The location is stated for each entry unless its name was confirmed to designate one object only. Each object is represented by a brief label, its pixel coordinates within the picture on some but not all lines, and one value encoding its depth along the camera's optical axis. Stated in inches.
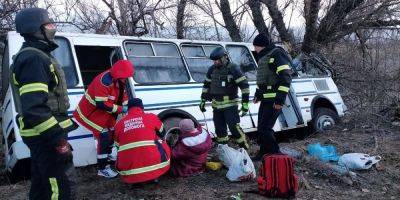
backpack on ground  200.8
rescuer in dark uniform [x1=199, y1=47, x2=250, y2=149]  266.4
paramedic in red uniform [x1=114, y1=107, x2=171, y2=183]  206.8
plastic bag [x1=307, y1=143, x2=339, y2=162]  266.2
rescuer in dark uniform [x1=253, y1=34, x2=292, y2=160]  237.3
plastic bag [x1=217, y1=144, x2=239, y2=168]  233.1
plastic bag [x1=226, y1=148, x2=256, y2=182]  220.8
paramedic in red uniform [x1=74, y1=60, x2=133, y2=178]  227.9
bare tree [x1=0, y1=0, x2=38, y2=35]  386.6
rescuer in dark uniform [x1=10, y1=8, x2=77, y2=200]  140.7
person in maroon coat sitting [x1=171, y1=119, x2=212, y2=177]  229.1
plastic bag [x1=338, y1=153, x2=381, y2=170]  248.2
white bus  236.4
